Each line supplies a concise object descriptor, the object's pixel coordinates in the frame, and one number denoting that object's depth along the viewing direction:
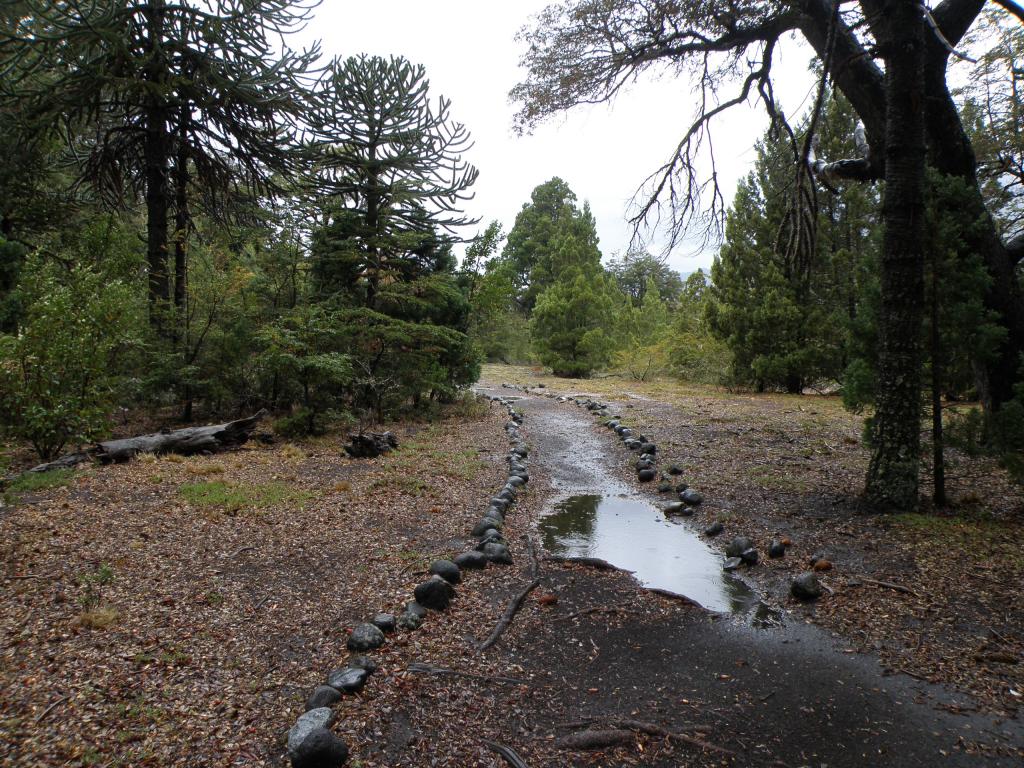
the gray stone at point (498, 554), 4.67
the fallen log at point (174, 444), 6.73
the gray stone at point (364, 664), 2.96
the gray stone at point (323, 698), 2.66
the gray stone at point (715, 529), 5.43
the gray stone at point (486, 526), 5.26
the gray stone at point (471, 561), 4.52
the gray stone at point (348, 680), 2.79
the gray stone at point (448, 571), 4.19
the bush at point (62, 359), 6.18
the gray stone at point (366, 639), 3.21
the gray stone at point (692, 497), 6.29
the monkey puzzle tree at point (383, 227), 10.45
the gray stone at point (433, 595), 3.79
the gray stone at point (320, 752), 2.28
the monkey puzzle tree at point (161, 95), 7.64
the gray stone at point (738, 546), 4.79
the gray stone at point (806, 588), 3.92
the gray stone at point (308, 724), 2.36
